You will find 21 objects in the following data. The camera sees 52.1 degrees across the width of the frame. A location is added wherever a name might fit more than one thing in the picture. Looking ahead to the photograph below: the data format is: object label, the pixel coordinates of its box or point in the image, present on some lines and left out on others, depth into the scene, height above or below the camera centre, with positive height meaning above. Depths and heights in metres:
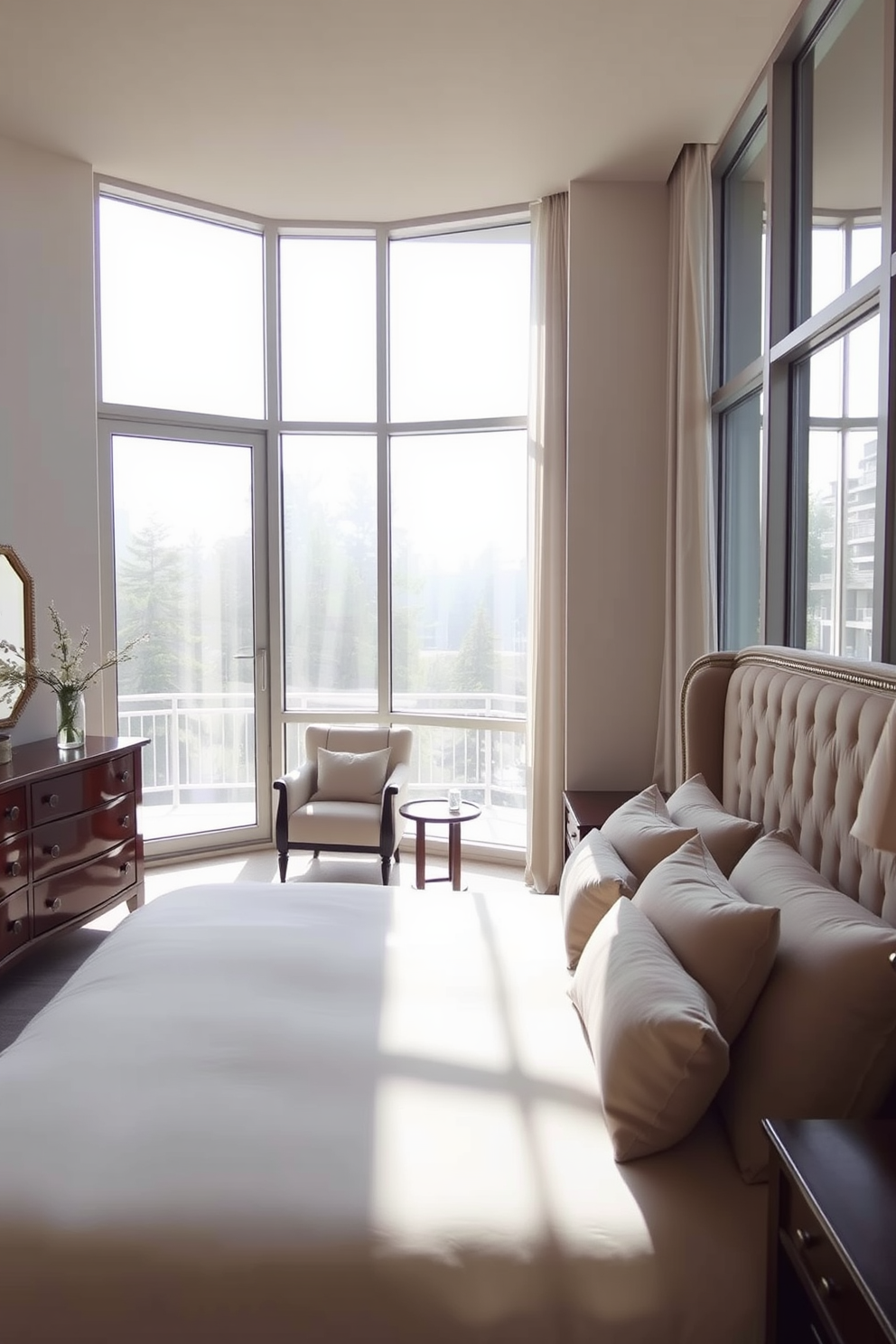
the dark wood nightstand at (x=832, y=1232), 1.09 -0.76
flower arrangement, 4.09 -0.23
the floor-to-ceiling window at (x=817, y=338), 2.54 +0.94
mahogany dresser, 3.52 -0.88
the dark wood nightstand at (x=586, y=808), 3.91 -0.83
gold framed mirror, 4.23 +0.06
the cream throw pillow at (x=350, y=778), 4.96 -0.82
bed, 1.33 -0.90
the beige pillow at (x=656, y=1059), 1.53 -0.74
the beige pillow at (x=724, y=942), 1.65 -0.60
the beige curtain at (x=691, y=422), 4.13 +0.94
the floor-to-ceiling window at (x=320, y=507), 5.28 +0.71
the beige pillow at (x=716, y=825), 2.39 -0.54
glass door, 5.21 +0.00
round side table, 4.43 -0.93
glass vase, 4.09 -0.42
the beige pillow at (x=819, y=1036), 1.49 -0.69
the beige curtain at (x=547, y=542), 4.91 +0.45
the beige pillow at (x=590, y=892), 2.26 -0.67
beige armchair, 4.68 -0.89
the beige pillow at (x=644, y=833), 2.41 -0.57
